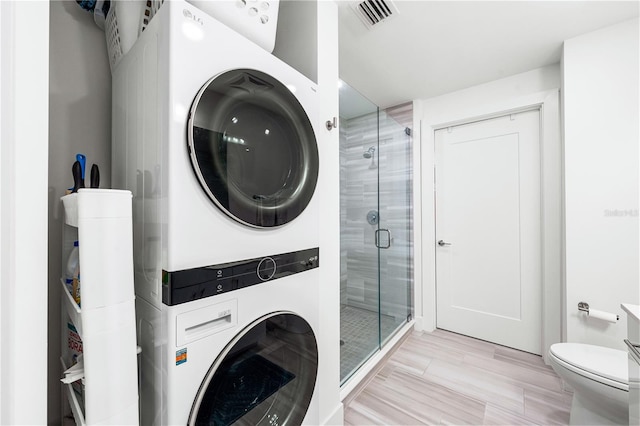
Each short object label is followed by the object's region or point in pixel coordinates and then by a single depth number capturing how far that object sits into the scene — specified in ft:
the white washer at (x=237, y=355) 2.48
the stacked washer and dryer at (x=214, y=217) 2.48
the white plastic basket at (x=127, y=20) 3.20
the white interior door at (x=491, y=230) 7.57
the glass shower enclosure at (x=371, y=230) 6.32
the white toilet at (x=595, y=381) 4.17
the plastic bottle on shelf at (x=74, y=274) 2.79
